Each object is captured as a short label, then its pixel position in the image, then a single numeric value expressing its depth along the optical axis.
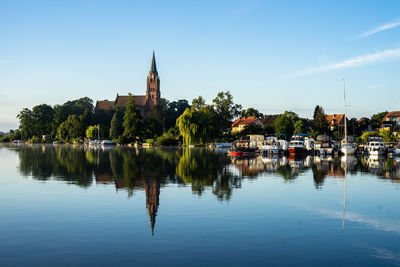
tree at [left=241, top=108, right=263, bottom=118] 196.12
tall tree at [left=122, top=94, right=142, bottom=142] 145.25
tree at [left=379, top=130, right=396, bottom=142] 98.22
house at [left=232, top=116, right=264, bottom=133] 171.50
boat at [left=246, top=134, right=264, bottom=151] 100.60
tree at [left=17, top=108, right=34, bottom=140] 198.75
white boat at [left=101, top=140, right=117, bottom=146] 152.50
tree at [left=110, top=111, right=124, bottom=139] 162.12
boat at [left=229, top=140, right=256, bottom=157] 77.00
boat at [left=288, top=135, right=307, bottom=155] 79.11
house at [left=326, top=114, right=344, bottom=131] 151.10
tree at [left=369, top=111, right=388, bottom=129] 145.66
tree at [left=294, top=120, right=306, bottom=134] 132.50
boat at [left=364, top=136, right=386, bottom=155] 77.75
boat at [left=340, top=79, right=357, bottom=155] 79.25
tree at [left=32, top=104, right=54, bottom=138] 198.50
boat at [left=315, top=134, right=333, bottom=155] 82.31
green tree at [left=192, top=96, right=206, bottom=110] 161.12
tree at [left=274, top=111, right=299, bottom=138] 135.75
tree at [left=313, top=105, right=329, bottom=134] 135.50
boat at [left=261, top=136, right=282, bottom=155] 83.31
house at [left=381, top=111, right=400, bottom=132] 137.12
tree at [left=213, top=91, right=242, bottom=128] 163.74
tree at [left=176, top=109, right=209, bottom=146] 117.94
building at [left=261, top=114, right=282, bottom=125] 178.55
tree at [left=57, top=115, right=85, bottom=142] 179.88
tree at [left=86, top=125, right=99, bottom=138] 173.88
